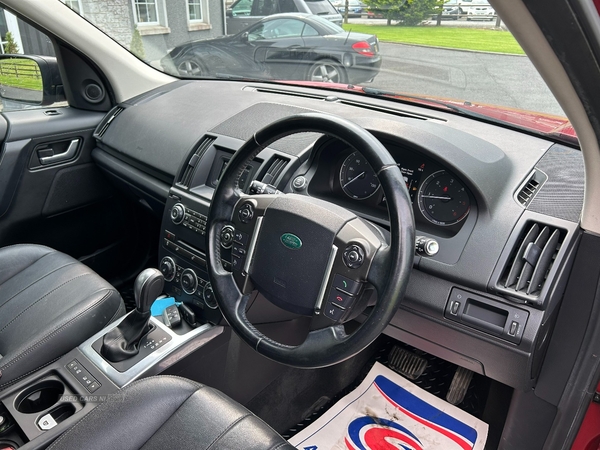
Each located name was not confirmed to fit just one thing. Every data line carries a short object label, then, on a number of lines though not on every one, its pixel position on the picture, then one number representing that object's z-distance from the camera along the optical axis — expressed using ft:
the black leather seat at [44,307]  4.74
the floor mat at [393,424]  5.94
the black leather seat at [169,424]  3.68
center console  4.31
